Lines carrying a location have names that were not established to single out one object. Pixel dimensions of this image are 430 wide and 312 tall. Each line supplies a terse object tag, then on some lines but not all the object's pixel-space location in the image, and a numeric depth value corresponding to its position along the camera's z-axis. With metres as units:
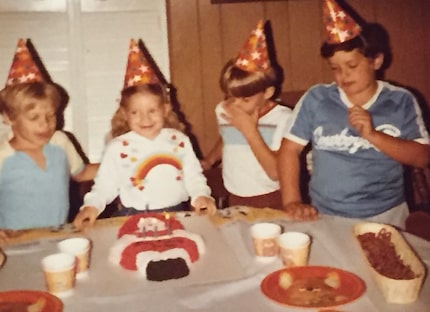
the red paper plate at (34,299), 1.16
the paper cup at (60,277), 1.22
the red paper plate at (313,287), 1.14
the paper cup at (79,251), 1.32
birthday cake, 1.29
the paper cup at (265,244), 1.38
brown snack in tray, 1.15
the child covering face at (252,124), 2.19
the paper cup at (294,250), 1.31
